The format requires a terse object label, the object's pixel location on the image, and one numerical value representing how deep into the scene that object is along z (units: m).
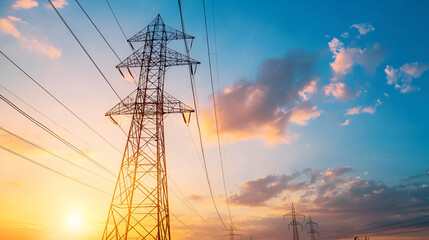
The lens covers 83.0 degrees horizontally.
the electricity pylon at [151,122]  16.17
